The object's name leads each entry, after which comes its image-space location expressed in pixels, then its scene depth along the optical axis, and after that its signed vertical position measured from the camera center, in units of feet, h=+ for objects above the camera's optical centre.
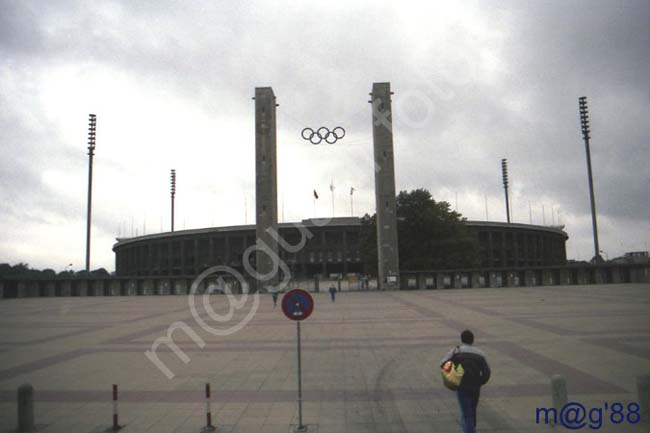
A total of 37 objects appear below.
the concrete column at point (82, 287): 193.47 -4.71
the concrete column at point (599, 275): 188.24 -4.92
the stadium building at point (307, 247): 346.33 +18.23
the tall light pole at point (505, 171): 343.05 +70.94
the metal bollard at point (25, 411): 29.27 -8.57
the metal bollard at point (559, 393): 28.45 -8.04
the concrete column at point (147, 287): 192.65 -5.36
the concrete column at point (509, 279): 188.17 -5.66
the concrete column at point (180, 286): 186.91 -5.36
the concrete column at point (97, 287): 193.06 -4.86
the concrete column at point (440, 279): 185.75 -5.06
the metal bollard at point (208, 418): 27.84 -9.05
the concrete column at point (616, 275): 185.57 -5.20
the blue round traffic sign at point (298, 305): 29.40 -2.22
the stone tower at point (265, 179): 181.16 +37.10
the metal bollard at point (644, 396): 28.04 -8.26
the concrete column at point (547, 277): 188.10 -5.22
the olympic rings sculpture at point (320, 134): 154.30 +46.64
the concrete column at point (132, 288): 192.95 -5.62
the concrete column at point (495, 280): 186.44 -5.81
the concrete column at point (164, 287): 189.52 -5.49
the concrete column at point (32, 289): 193.18 -5.10
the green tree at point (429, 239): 204.64 +12.89
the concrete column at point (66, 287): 195.83 -4.64
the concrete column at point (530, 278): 187.46 -5.41
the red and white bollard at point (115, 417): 28.89 -9.00
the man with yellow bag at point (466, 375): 23.13 -5.52
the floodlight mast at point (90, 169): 199.95 +47.57
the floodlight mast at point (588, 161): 205.87 +47.83
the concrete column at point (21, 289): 189.78 -4.91
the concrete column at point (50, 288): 196.13 -4.88
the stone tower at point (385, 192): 181.57 +30.61
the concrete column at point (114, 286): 192.34 -4.81
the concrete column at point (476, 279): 186.56 -5.24
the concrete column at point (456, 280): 186.09 -5.63
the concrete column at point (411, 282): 185.37 -5.77
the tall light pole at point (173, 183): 337.31 +66.85
